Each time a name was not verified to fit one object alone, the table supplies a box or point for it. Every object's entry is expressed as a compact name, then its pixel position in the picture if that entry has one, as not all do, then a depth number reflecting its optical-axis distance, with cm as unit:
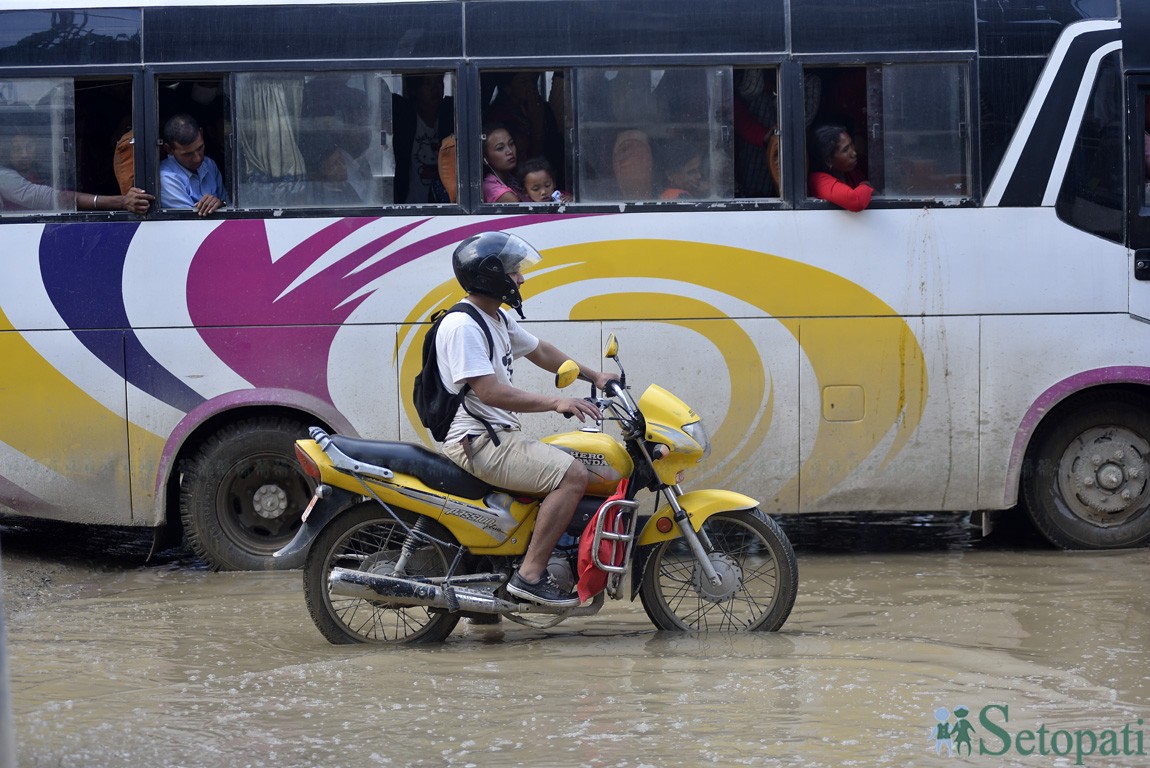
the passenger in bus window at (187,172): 1590
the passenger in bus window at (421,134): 1594
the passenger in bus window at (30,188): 1580
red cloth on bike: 1212
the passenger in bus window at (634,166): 1591
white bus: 1584
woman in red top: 1592
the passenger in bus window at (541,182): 1597
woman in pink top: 1592
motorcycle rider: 1205
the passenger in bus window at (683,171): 1588
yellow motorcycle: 1227
